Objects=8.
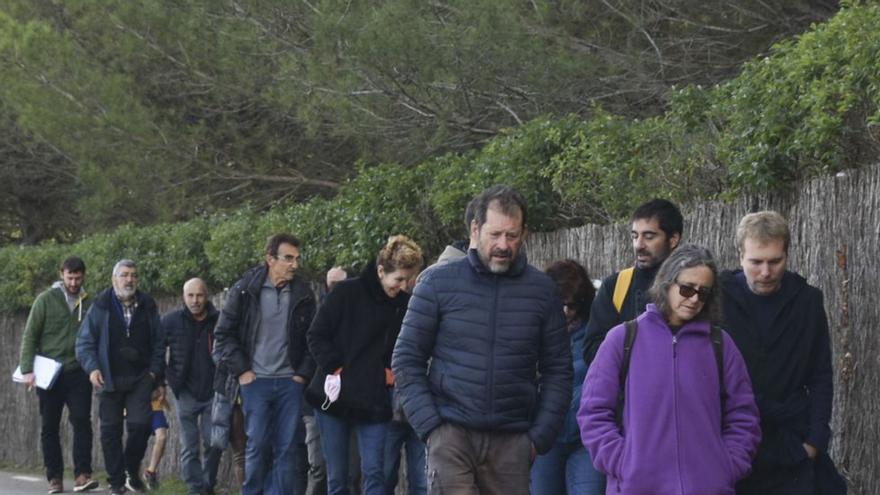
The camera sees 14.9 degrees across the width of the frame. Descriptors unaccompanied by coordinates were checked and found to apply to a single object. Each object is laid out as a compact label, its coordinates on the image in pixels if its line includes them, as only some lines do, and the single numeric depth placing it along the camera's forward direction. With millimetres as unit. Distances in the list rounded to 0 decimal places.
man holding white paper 29694
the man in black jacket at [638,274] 15038
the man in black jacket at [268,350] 22800
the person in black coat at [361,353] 19826
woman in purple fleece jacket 12308
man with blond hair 13459
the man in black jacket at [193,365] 27727
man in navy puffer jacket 14710
